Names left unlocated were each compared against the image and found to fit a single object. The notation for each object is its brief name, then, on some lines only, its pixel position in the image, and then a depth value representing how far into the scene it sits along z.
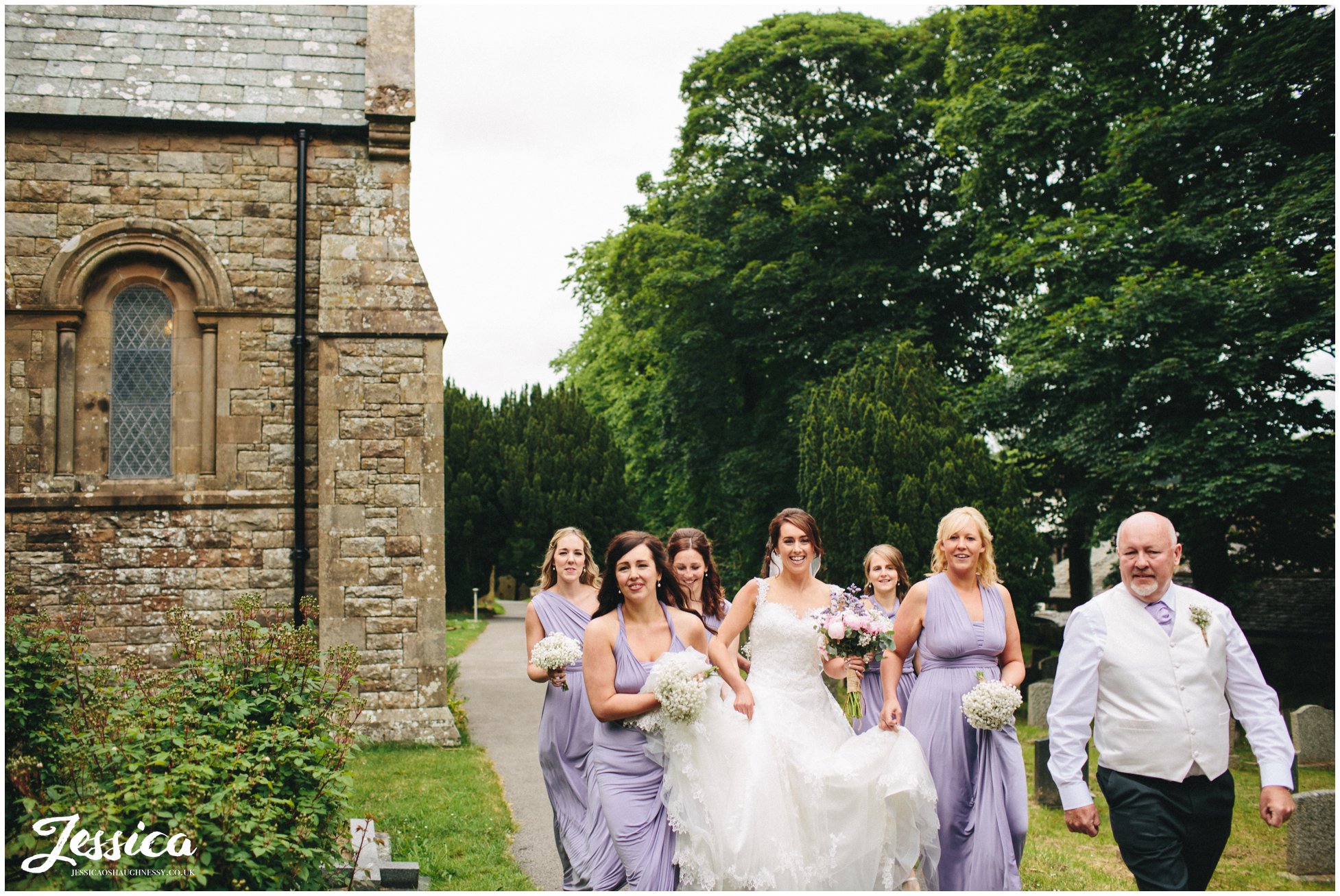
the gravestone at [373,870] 5.93
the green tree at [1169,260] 14.55
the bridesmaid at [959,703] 5.31
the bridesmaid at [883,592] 7.01
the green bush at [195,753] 4.20
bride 4.86
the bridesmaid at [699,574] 6.79
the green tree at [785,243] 23.39
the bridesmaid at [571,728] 5.36
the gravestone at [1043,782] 9.38
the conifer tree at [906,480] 16.30
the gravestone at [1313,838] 7.59
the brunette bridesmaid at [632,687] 4.84
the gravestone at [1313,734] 11.97
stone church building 10.63
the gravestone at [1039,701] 13.23
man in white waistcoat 4.44
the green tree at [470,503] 35.81
